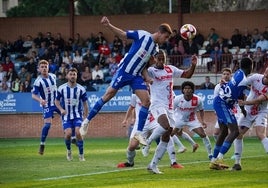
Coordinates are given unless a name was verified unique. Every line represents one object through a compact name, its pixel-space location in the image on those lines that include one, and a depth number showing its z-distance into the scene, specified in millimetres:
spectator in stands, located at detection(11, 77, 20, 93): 41188
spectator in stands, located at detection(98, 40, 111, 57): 43094
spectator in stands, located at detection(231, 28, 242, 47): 41938
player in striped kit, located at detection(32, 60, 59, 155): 26155
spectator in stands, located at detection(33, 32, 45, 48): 45816
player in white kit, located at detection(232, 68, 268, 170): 19578
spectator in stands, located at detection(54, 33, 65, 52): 45156
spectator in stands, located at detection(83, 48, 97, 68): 42319
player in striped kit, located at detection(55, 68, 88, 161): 23266
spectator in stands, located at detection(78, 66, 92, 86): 40681
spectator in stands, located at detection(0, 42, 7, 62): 45506
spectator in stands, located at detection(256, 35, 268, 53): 40369
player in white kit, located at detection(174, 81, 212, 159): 23734
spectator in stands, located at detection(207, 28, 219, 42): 43612
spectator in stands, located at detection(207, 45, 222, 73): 39969
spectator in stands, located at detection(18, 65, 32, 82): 41812
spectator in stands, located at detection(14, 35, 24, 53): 46562
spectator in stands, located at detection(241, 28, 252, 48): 41625
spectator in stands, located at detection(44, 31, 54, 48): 45688
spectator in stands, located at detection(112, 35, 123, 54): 43469
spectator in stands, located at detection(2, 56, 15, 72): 43469
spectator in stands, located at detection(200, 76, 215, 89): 38781
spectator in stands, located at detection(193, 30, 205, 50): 42875
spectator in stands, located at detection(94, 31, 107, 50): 45156
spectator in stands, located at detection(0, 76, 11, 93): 41750
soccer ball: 19469
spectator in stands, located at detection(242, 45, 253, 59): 38438
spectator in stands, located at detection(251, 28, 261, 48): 41375
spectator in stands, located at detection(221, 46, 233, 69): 39656
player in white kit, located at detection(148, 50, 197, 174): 19062
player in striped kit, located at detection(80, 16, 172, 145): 18719
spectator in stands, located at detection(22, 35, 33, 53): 46375
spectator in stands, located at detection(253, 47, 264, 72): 38719
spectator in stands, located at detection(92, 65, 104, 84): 40812
